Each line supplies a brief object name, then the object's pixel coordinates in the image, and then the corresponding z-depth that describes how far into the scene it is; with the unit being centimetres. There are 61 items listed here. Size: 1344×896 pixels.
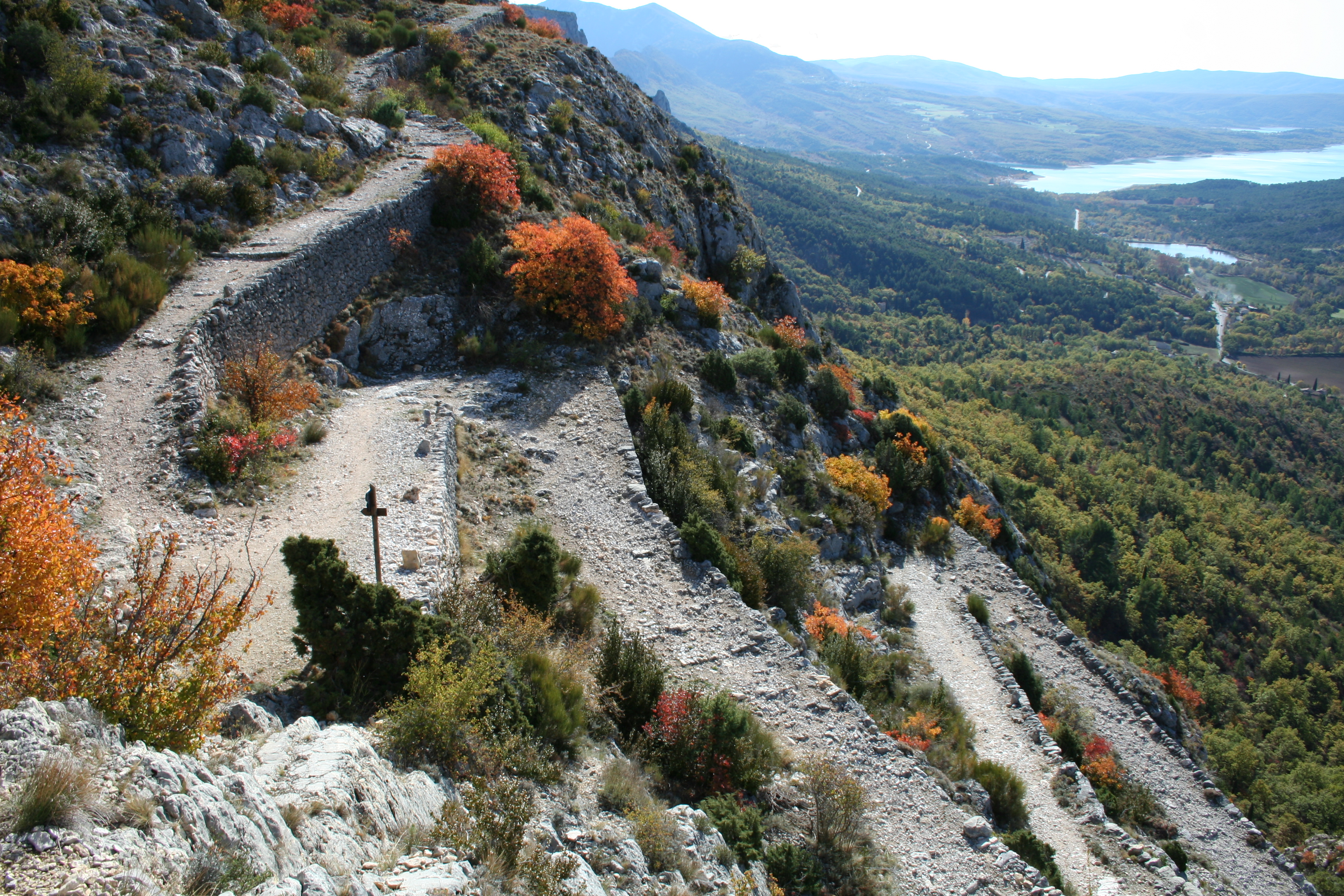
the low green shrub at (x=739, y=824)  686
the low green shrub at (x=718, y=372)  1812
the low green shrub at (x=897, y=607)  1570
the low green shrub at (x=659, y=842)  608
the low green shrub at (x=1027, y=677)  1530
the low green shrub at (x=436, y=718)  578
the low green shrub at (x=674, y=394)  1566
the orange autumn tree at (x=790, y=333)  2325
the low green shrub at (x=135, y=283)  1095
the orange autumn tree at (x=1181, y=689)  3150
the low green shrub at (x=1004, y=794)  1077
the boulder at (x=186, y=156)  1366
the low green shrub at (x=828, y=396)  2153
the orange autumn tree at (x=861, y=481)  1836
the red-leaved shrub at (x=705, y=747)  762
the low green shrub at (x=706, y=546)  1109
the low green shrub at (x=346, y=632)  628
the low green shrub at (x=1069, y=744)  1398
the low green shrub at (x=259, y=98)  1592
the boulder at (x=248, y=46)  1773
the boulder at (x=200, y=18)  1700
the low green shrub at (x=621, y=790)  659
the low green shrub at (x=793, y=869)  687
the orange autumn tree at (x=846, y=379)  2389
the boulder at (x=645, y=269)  1895
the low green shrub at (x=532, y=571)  919
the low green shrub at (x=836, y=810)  737
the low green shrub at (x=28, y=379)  877
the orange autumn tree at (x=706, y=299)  1994
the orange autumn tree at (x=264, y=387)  1100
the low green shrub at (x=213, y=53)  1611
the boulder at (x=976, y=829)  801
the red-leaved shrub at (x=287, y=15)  2259
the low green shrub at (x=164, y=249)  1203
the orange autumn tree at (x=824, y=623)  1234
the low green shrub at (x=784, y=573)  1251
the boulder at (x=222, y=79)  1573
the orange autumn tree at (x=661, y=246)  2300
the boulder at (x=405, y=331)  1501
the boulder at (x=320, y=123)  1766
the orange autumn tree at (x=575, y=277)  1612
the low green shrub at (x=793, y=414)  1903
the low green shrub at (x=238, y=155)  1487
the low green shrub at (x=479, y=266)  1659
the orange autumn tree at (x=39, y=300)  962
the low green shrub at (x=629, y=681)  812
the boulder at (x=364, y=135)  1872
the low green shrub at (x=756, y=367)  1961
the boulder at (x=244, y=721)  536
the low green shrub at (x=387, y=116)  2094
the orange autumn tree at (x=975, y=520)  2175
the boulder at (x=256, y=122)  1561
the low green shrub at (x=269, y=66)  1750
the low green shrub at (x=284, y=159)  1578
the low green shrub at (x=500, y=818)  488
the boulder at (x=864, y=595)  1498
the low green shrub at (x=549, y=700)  703
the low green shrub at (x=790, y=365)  2069
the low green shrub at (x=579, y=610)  944
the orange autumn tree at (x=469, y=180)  1800
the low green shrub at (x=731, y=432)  1636
